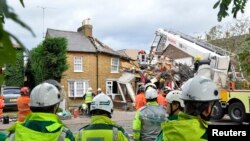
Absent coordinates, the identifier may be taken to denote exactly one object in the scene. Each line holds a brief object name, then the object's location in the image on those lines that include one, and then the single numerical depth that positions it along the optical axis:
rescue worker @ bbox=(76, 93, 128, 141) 2.27
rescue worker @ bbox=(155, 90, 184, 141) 3.02
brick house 22.30
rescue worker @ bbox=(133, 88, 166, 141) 3.45
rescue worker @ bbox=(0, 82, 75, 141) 1.90
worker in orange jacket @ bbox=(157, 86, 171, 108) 5.59
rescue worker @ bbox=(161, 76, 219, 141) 1.60
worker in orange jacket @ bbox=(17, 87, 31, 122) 5.96
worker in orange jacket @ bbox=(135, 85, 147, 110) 6.30
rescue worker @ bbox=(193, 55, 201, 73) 9.90
